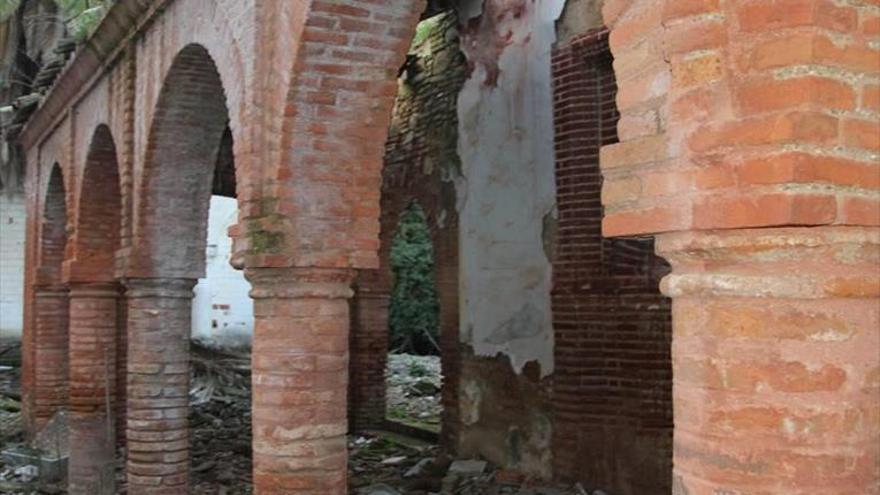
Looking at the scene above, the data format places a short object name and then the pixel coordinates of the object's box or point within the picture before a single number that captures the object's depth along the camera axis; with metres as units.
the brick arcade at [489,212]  2.35
